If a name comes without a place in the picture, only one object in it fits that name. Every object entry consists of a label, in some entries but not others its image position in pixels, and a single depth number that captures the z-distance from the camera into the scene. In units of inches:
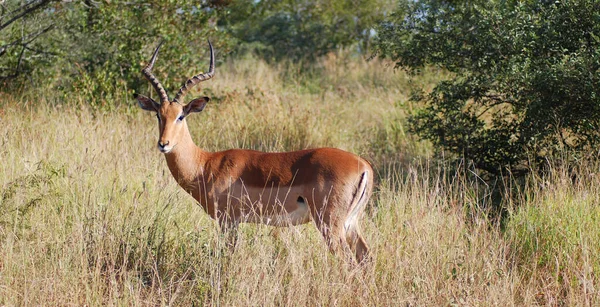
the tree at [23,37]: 690.2
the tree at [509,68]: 493.0
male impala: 384.2
